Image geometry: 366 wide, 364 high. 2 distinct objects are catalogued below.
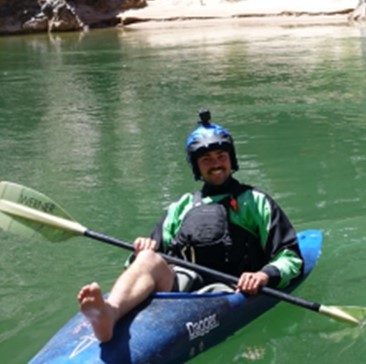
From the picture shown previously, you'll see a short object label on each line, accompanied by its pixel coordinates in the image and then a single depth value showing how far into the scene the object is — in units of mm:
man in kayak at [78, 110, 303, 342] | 3617
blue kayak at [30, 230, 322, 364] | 3006
